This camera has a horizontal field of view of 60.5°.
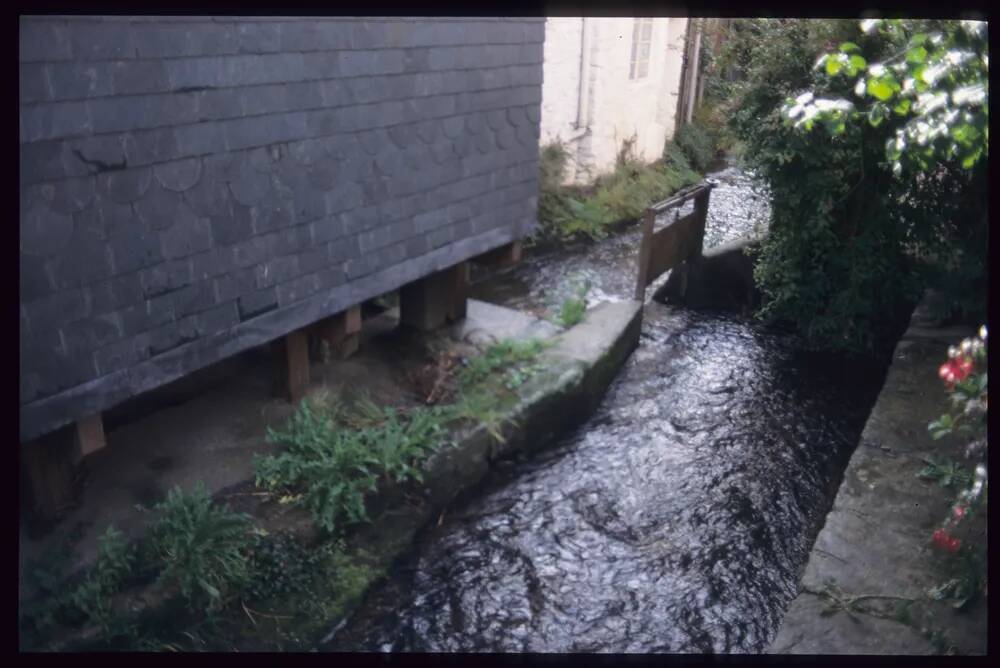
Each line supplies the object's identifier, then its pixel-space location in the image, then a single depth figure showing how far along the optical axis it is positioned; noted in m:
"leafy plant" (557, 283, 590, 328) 7.38
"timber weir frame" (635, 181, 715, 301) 8.30
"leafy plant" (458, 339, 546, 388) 6.21
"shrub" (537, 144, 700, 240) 11.16
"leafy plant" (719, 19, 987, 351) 7.04
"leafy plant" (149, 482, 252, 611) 4.05
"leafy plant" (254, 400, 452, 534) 4.73
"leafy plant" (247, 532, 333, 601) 4.33
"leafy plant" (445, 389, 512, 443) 5.71
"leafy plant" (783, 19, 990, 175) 2.87
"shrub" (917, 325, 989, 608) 2.83
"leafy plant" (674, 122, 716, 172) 15.00
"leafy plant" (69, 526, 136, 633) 3.76
